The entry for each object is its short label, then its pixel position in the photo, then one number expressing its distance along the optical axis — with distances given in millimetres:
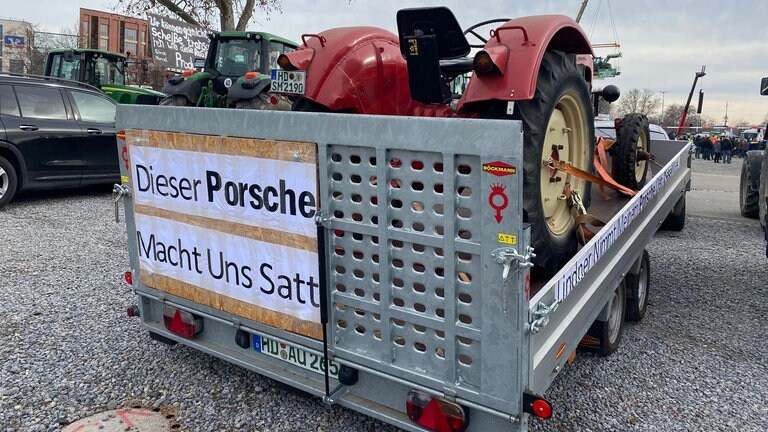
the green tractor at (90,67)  14852
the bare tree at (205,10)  16438
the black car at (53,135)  8211
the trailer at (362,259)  2158
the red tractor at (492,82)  2949
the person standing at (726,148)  28641
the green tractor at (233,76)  7777
